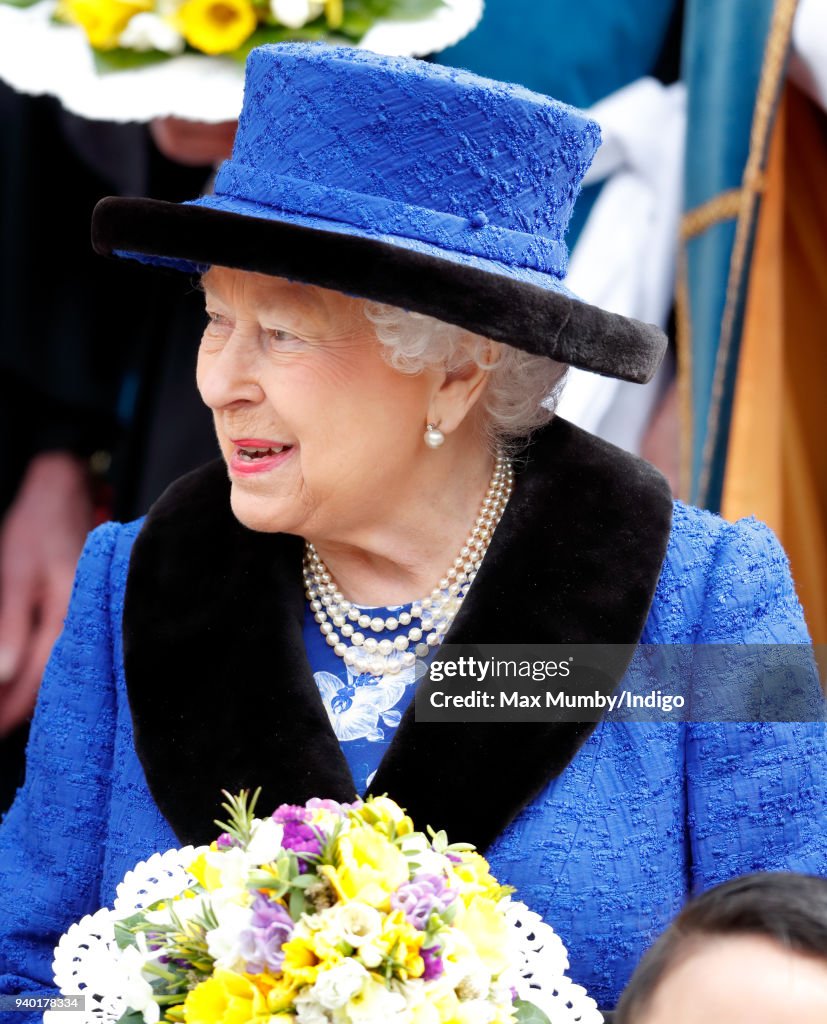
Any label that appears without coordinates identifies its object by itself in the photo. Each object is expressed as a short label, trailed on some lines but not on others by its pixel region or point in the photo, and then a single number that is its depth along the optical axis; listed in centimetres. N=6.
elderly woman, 387
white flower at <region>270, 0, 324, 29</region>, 573
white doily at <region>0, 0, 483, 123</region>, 574
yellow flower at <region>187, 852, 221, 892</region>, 317
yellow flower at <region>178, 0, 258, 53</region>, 580
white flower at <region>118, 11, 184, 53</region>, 586
